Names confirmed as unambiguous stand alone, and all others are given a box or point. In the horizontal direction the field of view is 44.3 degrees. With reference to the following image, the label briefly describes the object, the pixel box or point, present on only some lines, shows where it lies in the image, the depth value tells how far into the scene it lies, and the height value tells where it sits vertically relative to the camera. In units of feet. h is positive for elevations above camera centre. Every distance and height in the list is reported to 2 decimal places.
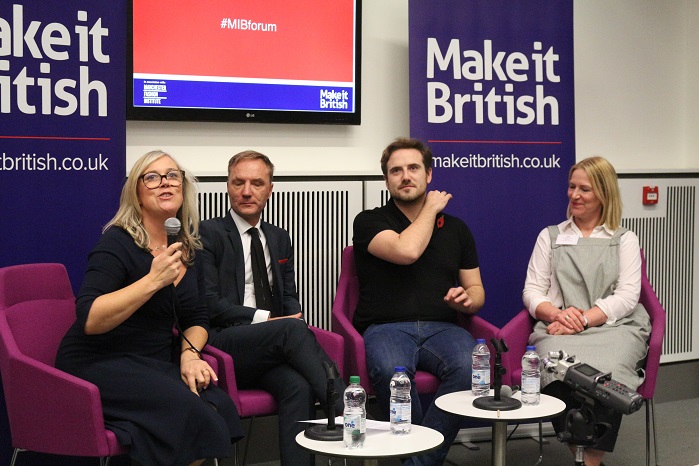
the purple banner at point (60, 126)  12.04 +1.20
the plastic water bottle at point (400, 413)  8.70 -2.08
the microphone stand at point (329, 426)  8.52 -2.21
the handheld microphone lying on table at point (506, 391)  10.19 -2.18
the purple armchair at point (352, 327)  11.87 -1.74
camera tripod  7.67 -2.00
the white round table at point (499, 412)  9.49 -2.31
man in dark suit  10.67 -1.35
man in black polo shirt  11.81 -1.05
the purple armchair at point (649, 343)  12.39 -2.00
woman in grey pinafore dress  12.47 -1.12
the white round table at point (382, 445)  7.98 -2.28
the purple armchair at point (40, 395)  9.27 -2.03
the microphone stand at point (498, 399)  9.63 -2.23
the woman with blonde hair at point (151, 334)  9.38 -1.47
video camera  8.13 -1.75
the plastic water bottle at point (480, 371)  10.61 -2.02
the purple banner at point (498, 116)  14.76 +1.62
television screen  13.69 +2.46
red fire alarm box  16.89 +0.25
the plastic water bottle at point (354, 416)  8.20 -2.02
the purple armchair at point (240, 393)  10.61 -2.35
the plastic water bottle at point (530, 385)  10.13 -2.10
